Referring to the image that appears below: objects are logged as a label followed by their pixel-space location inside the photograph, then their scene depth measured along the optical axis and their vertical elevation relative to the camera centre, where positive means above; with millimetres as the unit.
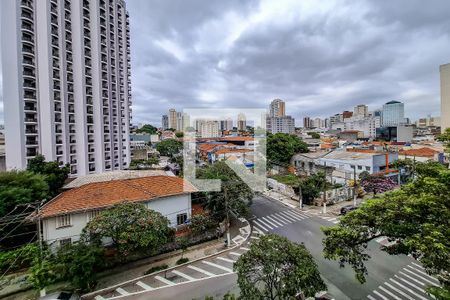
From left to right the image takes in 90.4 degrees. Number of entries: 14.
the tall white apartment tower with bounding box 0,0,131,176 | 32594 +10589
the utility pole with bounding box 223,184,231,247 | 16712 -4594
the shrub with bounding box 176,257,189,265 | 14577 -7636
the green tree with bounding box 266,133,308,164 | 45500 -1369
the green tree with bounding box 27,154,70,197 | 20812 -2378
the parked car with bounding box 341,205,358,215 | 22016 -6746
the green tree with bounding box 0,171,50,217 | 14875 -2972
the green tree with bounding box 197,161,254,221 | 18625 -4714
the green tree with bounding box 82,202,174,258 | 12070 -4691
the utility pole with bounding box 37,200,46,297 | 9862 -5383
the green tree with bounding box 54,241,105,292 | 10828 -5702
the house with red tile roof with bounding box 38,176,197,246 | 14516 -3981
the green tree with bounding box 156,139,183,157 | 64406 -854
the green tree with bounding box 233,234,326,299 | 7652 -4571
